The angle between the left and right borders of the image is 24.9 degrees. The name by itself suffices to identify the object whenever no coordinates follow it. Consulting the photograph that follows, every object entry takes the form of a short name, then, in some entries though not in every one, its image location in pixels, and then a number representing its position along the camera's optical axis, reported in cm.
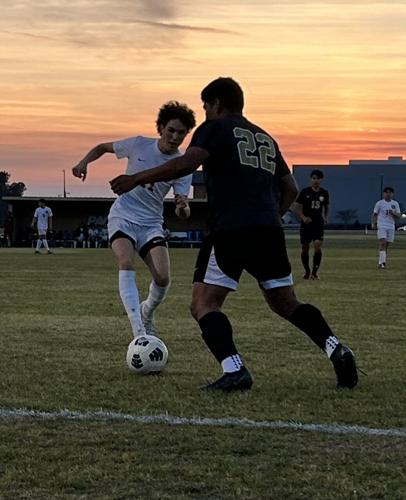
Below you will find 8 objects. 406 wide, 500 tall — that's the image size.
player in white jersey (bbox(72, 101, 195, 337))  775
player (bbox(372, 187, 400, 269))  2436
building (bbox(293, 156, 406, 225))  14662
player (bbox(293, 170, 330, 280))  1867
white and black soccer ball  684
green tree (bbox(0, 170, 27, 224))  16032
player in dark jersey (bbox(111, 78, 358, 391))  607
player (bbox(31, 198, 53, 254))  3531
